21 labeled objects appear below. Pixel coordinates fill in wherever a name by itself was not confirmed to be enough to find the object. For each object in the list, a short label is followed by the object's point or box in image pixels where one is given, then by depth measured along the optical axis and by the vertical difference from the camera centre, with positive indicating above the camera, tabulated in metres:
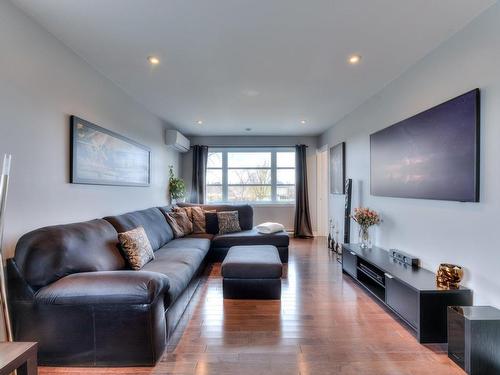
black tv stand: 2.03 -0.86
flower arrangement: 3.40 -0.40
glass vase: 3.49 -0.67
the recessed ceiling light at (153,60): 2.58 +1.23
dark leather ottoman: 2.87 -0.97
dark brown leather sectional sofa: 1.73 -0.78
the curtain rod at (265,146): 6.51 +1.00
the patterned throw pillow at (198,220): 4.65 -0.57
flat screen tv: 2.02 +0.32
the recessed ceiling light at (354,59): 2.56 +1.25
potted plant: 5.43 +0.00
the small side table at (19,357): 1.14 -0.75
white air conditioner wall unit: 5.15 +0.93
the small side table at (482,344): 1.67 -0.96
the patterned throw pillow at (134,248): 2.52 -0.59
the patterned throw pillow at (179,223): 4.19 -0.58
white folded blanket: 4.38 -0.66
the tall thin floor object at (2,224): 1.37 -0.20
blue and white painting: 2.52 +0.33
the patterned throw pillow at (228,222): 4.66 -0.60
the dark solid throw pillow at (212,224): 4.69 -0.64
